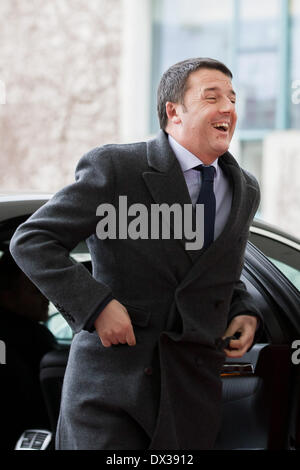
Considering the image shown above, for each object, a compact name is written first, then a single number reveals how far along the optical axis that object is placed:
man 3.00
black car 3.77
